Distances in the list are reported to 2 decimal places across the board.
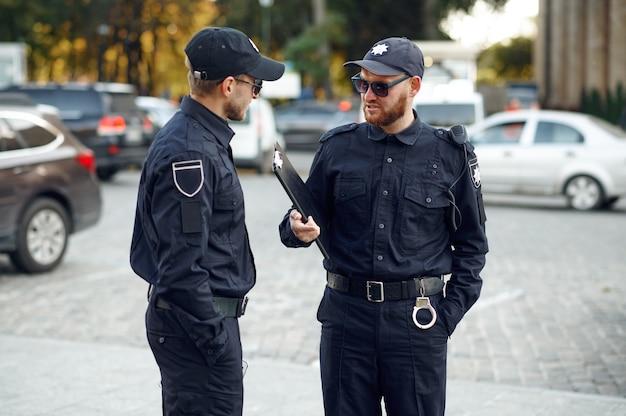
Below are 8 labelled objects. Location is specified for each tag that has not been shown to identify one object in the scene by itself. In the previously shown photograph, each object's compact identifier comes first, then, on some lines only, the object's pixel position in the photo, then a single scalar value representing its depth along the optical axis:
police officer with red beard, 4.05
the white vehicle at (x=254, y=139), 25.22
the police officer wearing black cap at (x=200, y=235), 3.68
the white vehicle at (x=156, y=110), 27.50
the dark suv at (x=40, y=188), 10.62
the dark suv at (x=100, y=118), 21.31
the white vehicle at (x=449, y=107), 21.20
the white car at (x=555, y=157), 18.23
